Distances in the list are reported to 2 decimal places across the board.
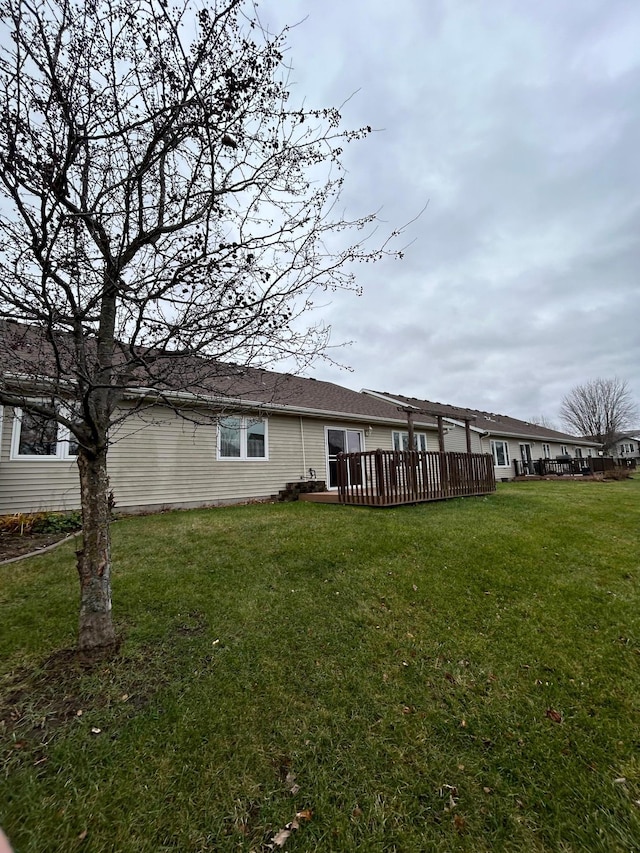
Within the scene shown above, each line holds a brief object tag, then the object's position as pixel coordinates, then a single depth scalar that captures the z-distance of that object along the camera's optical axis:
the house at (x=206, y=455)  7.59
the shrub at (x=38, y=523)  6.66
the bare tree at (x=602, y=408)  42.84
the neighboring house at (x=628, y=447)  55.56
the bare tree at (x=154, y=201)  2.34
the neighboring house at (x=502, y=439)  19.51
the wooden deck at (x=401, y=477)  8.88
